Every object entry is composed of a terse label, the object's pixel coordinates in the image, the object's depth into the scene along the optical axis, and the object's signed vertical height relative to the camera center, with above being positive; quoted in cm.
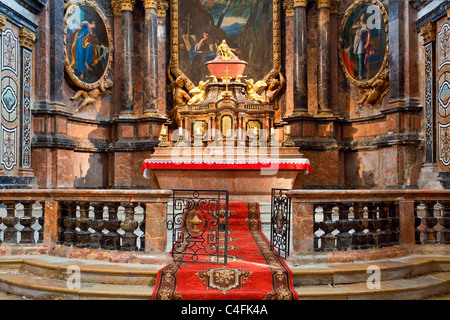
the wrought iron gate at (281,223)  532 -65
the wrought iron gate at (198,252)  505 -97
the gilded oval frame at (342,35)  1113 +320
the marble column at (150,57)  1261 +300
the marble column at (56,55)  1059 +257
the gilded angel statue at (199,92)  1177 +193
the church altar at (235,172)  944 -5
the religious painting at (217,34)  1330 +381
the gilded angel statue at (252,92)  1178 +193
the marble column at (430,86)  945 +166
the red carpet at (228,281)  433 -106
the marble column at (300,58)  1257 +294
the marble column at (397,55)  1038 +249
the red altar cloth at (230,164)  937 +11
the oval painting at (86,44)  1144 +318
